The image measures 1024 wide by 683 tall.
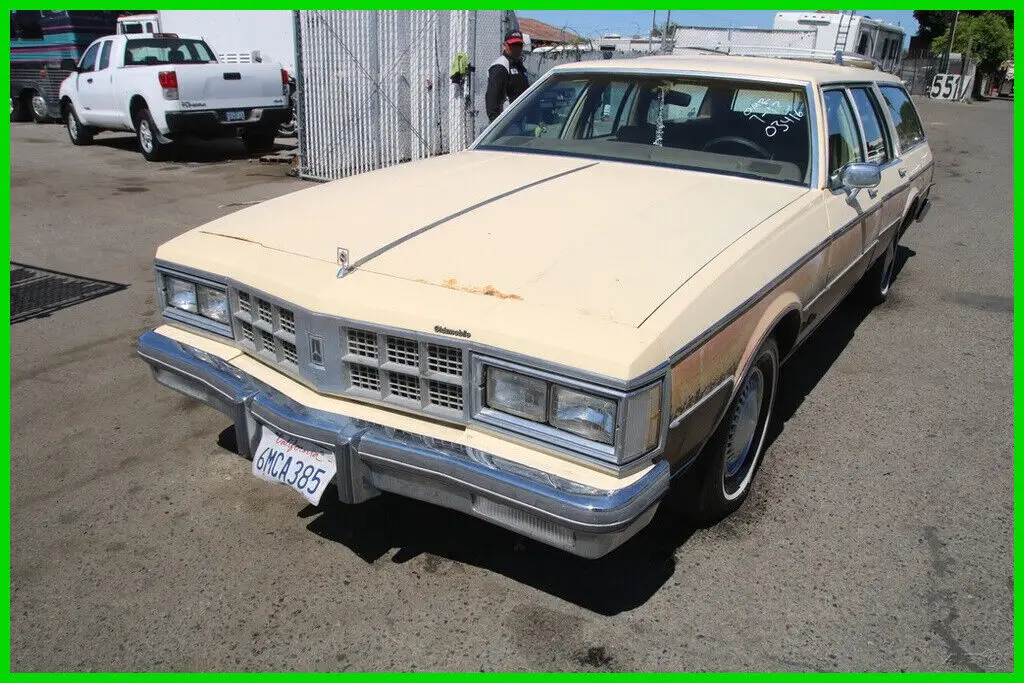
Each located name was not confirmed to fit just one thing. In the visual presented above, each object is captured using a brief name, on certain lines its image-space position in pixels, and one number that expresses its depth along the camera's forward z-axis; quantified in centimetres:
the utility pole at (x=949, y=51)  3546
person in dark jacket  851
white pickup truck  1211
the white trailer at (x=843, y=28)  2105
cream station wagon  232
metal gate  1027
